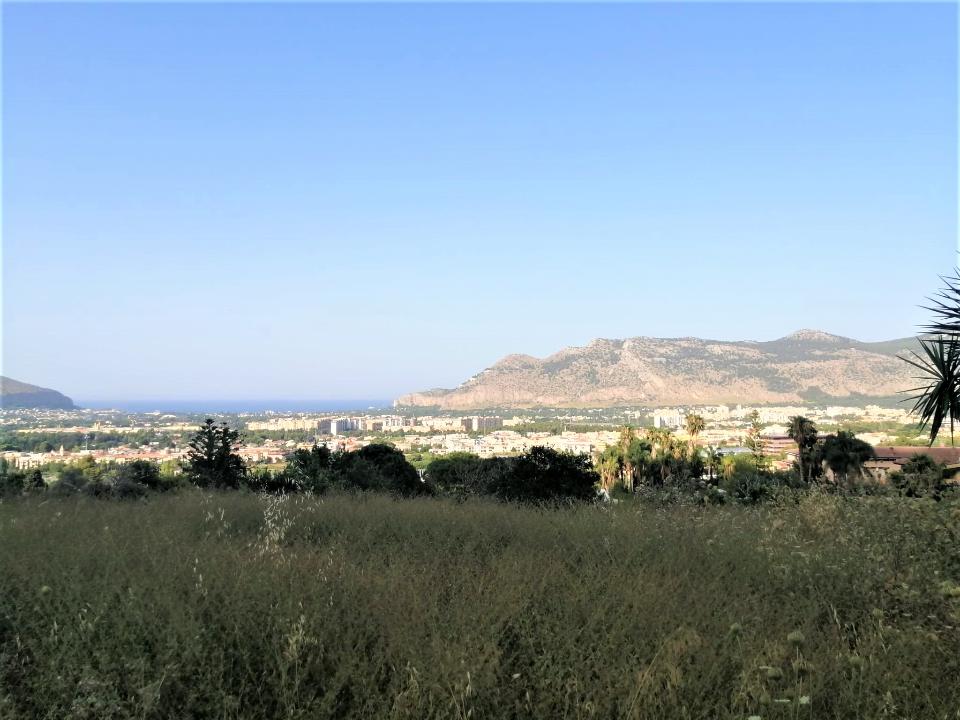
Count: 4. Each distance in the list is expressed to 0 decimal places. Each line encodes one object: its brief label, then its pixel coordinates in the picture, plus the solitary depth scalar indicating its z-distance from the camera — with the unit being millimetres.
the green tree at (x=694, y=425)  43562
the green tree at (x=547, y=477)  15758
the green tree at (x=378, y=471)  14711
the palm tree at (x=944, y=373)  11219
